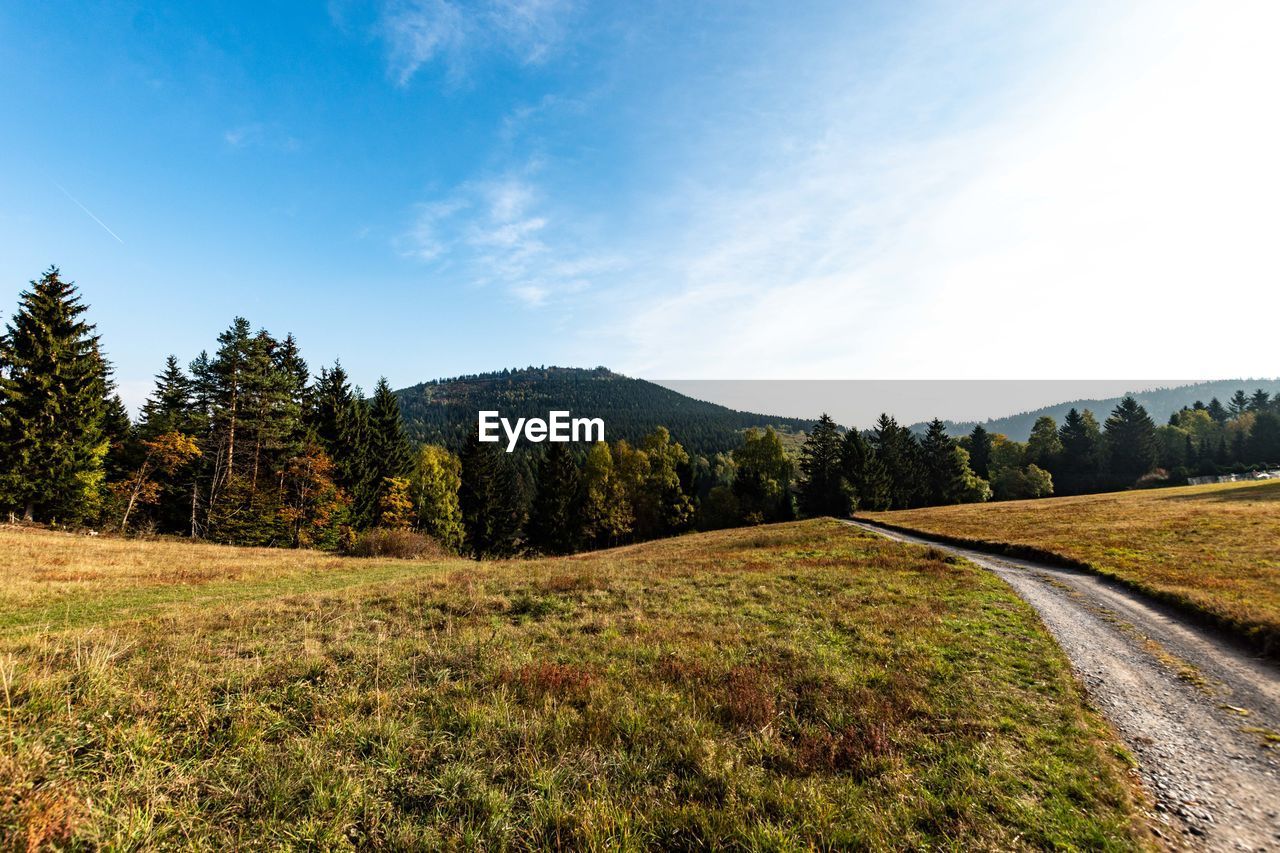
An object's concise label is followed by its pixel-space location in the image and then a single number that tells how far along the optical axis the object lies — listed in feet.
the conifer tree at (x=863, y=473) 218.59
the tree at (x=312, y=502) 132.05
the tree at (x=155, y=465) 123.75
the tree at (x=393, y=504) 155.74
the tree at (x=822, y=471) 214.90
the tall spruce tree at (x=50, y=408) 100.01
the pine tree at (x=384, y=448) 156.66
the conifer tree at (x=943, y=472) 245.24
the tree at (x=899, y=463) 243.81
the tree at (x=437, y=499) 170.60
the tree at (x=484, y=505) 186.19
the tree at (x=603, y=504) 182.80
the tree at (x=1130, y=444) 264.93
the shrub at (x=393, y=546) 118.52
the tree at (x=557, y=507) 184.75
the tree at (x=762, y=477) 208.44
